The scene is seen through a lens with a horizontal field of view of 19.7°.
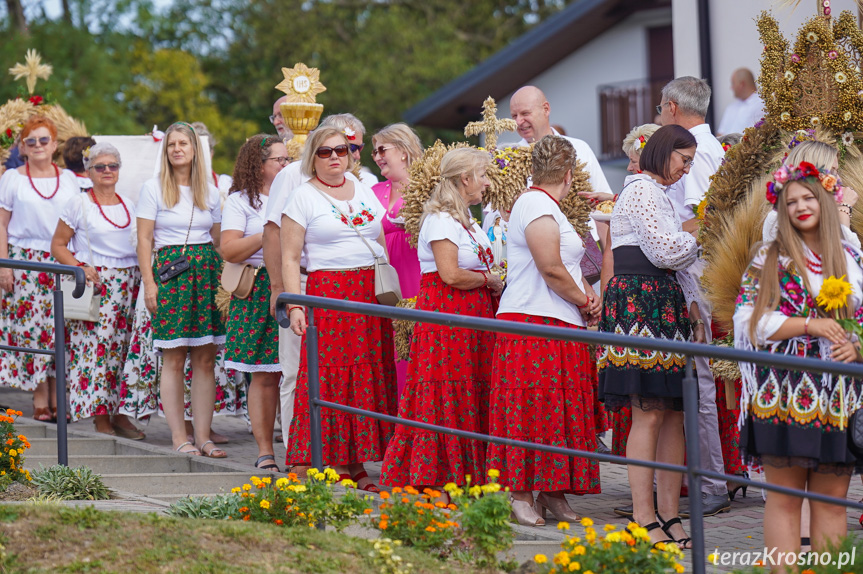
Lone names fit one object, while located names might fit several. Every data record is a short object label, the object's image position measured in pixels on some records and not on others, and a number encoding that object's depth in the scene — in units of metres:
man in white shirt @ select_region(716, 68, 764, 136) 20.95
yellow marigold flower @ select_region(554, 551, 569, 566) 8.28
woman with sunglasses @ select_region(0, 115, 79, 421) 17.79
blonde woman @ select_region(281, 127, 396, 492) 13.22
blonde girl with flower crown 8.93
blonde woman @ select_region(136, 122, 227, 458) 15.36
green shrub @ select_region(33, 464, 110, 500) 11.95
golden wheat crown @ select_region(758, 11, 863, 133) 11.24
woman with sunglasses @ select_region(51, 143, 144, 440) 16.54
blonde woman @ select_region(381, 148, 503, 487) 12.25
